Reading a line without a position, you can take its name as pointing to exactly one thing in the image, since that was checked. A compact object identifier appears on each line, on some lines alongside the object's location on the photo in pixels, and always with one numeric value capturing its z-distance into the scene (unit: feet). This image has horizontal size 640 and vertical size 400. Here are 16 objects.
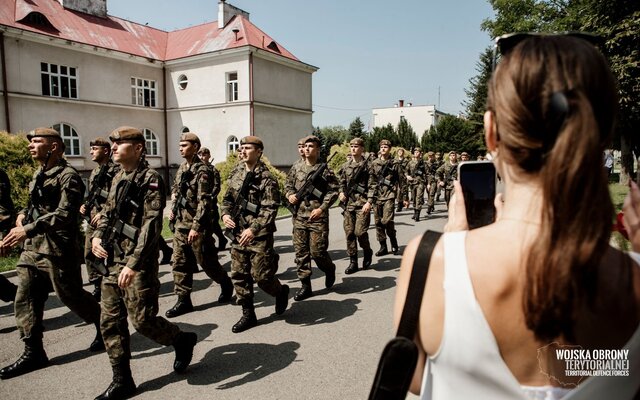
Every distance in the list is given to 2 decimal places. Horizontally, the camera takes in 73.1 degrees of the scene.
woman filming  2.84
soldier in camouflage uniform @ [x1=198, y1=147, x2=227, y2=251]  20.70
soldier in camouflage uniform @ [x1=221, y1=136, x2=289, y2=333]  16.51
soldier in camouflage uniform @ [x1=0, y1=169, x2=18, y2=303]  16.15
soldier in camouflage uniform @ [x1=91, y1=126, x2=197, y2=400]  11.60
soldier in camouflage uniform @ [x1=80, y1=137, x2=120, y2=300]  21.12
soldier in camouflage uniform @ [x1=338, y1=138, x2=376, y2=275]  24.99
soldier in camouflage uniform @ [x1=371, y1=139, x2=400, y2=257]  28.50
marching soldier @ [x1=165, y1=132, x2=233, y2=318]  18.58
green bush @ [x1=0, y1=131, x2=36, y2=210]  28.60
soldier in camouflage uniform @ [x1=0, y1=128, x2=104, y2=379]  13.32
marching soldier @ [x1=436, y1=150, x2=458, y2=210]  47.93
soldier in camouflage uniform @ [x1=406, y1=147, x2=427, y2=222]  45.83
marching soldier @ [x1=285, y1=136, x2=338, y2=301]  20.10
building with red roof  69.87
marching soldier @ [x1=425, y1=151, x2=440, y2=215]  50.65
